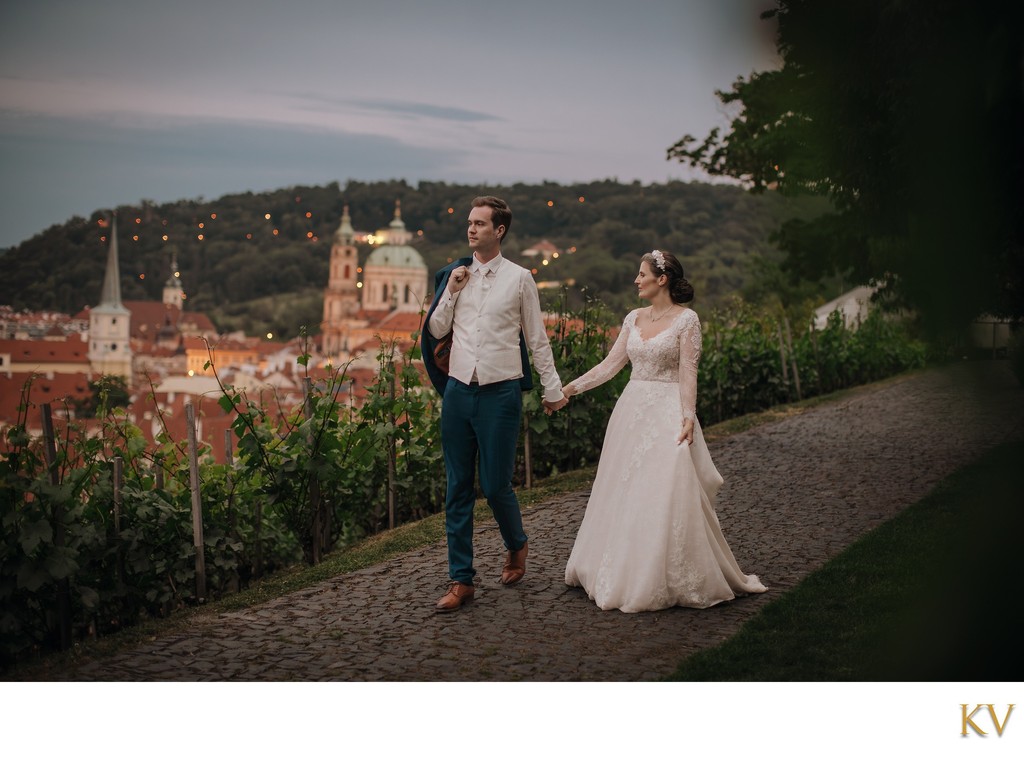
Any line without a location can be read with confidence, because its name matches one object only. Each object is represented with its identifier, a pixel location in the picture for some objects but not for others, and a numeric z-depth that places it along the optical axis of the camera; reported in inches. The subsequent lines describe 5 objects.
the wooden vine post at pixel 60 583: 158.1
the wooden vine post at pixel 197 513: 179.3
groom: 163.2
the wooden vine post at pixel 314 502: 209.5
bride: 164.4
